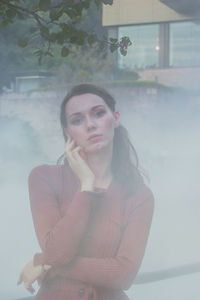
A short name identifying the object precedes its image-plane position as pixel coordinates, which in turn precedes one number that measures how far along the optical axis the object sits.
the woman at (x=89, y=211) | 1.72
